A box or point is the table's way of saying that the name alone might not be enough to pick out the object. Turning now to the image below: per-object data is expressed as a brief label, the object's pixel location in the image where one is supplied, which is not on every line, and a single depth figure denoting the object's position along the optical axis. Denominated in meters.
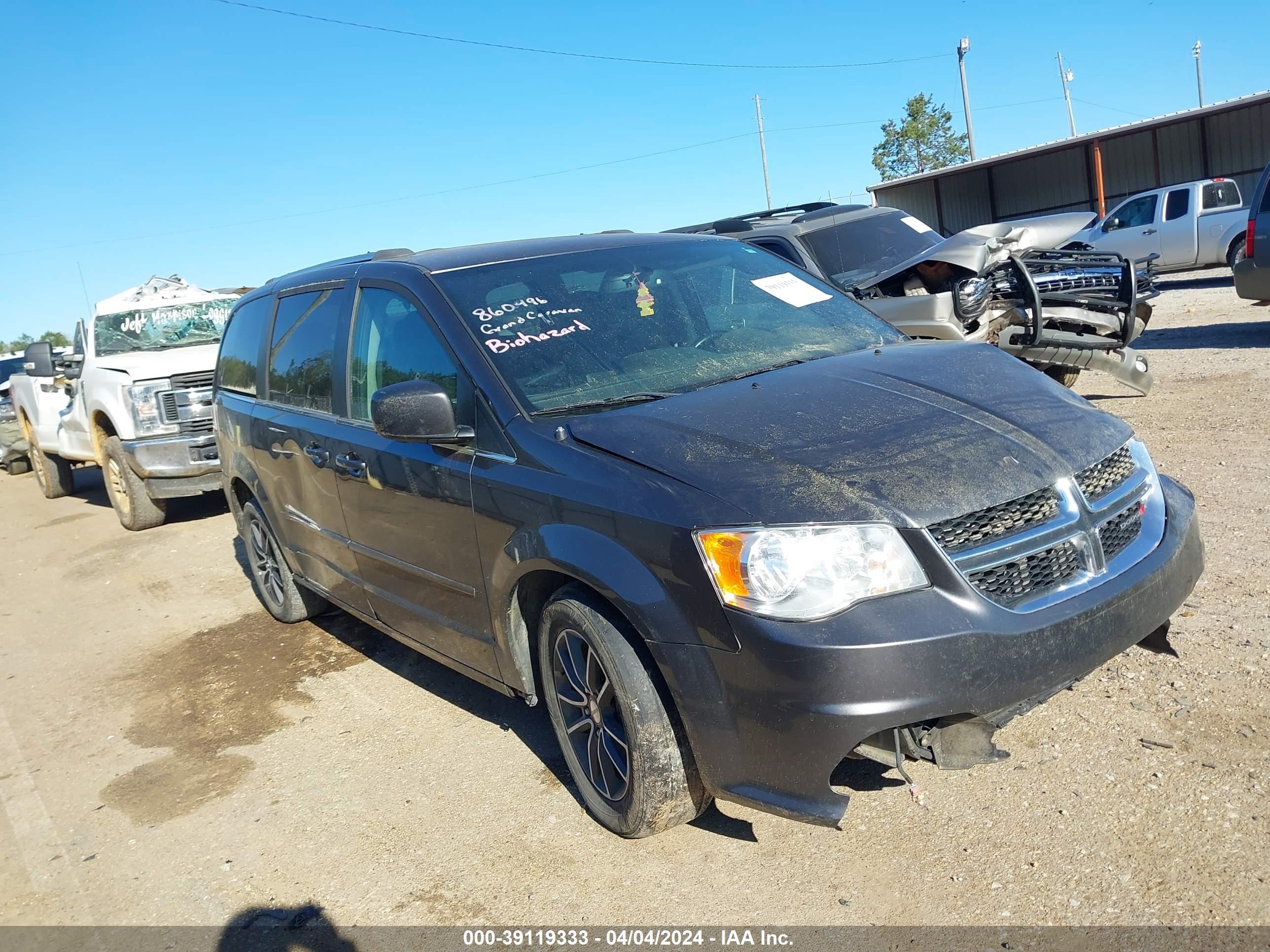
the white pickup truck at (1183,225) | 17.22
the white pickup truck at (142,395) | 9.24
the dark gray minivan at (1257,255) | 9.77
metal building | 24.72
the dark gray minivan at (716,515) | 2.52
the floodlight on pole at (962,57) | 44.38
